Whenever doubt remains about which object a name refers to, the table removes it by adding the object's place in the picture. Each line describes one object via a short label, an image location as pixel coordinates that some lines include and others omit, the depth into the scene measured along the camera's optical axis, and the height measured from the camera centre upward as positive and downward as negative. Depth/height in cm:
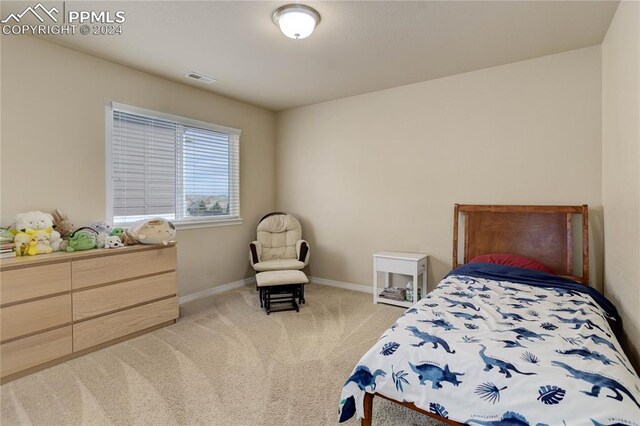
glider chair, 359 -62
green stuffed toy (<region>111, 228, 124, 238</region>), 303 -18
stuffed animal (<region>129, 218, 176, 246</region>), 307 -18
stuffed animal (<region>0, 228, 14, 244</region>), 237 -17
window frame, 319 +73
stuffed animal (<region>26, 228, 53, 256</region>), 247 -23
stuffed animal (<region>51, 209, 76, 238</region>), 277 -9
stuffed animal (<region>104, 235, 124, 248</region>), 287 -26
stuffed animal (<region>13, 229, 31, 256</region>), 241 -22
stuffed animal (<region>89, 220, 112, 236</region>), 300 -13
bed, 125 -68
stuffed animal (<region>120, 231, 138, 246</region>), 304 -25
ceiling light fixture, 227 +141
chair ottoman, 352 -82
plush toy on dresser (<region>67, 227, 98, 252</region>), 270 -23
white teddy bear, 246 -9
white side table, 357 -62
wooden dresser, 222 -72
